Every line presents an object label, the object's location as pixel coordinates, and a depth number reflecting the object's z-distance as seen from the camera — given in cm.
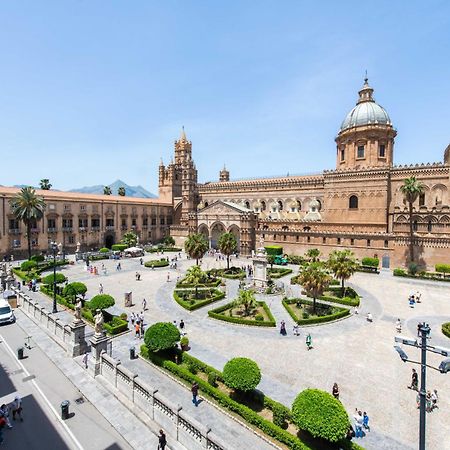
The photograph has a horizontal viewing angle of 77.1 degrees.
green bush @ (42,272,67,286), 3071
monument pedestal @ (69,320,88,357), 1870
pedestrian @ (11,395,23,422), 1300
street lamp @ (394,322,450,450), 856
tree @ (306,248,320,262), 4697
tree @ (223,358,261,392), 1381
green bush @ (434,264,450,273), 4047
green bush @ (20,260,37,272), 4119
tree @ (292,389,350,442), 1080
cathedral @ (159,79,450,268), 4641
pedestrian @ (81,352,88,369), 1748
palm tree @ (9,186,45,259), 4566
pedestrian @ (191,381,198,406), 1436
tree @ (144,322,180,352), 1747
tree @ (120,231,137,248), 6222
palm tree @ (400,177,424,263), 4256
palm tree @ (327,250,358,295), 3112
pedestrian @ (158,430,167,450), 1116
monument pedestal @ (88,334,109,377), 1674
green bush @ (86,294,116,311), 2325
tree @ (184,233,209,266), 4019
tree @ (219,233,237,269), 4191
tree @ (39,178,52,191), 6938
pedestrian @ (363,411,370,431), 1297
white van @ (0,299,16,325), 2367
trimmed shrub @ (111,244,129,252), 6094
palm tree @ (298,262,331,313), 2597
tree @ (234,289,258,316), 2570
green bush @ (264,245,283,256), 5500
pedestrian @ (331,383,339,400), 1462
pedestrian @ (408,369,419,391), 1563
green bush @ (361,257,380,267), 4601
